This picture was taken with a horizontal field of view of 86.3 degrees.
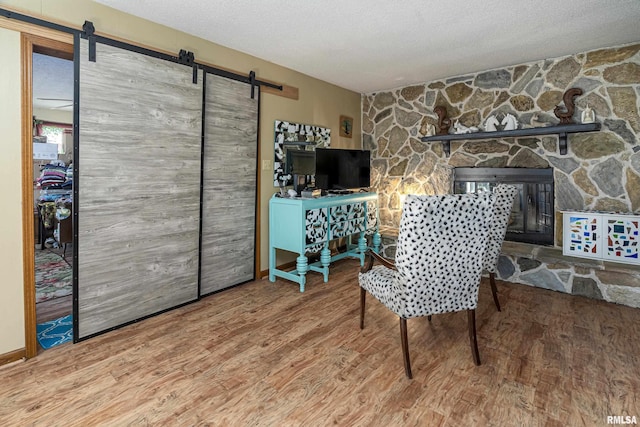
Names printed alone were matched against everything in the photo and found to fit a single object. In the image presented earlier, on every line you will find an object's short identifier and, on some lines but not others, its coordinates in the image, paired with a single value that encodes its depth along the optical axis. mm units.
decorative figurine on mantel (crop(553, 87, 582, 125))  3418
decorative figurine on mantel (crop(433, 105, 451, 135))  4246
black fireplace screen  3738
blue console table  3445
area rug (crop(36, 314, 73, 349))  2390
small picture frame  4770
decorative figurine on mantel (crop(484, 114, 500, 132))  3875
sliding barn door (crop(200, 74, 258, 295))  3146
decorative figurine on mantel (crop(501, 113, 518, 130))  3771
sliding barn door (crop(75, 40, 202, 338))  2389
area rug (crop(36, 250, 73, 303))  3309
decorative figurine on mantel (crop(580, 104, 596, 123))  3312
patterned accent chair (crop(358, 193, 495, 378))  1911
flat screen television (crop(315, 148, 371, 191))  4020
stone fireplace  3223
